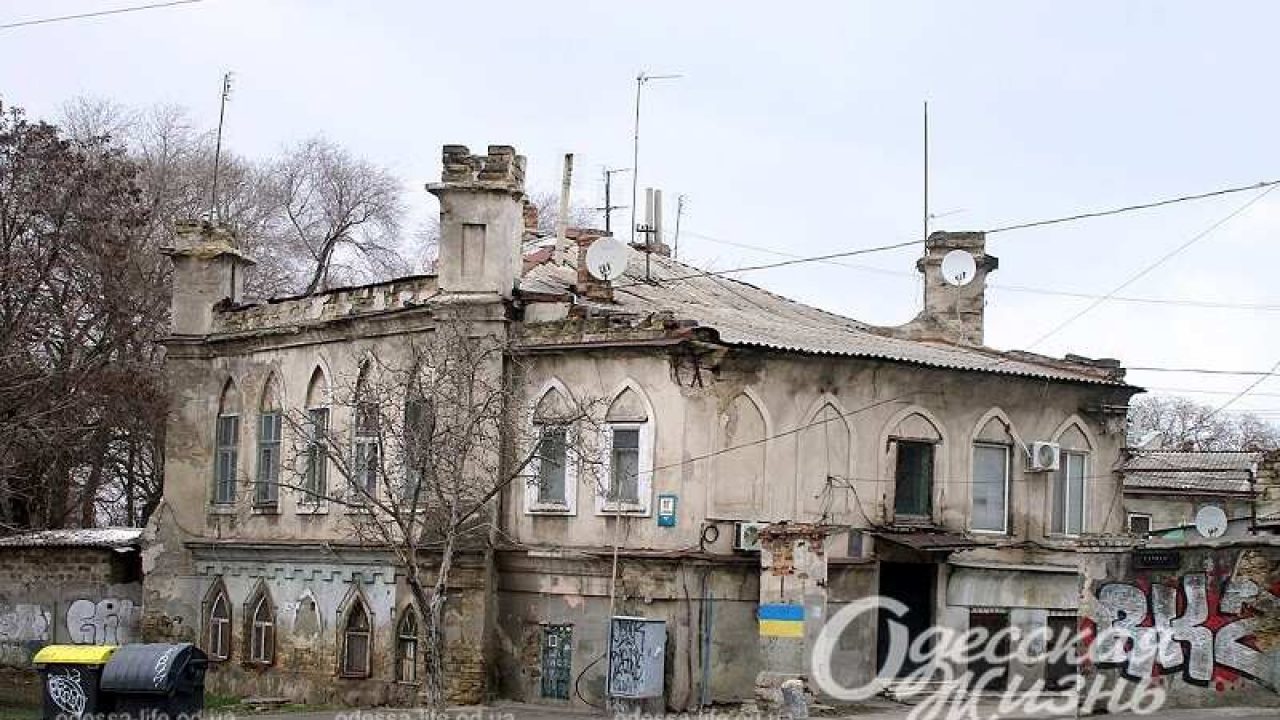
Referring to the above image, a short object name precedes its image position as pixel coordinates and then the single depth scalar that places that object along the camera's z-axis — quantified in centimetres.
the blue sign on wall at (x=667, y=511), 2678
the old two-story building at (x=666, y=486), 2692
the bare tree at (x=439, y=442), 2528
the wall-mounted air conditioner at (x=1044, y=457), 3064
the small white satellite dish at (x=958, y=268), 3309
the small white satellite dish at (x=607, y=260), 2884
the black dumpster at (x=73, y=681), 2288
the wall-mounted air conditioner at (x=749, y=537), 2675
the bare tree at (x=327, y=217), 5562
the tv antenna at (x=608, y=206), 3709
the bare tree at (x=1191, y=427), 8650
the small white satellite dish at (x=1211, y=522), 3134
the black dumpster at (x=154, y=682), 2250
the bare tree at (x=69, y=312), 3866
